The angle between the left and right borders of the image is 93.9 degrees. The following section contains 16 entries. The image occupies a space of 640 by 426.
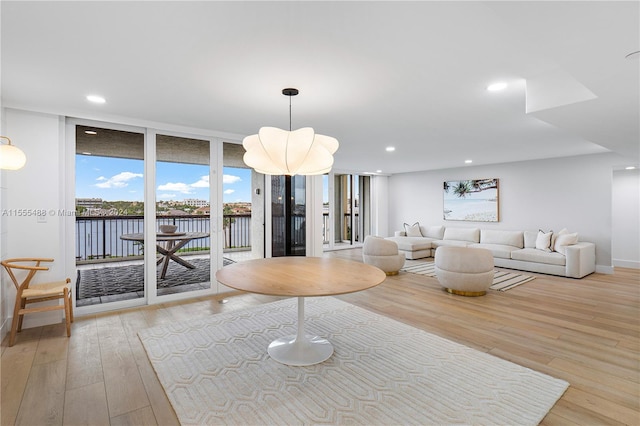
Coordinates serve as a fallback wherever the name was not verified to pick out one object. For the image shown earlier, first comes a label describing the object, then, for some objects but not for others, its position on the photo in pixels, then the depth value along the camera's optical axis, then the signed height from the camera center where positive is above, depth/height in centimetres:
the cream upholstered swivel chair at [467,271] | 415 -84
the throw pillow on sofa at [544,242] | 590 -61
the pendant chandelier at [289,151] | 242 +53
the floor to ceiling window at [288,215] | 490 -3
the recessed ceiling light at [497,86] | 257 +111
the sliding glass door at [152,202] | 384 +16
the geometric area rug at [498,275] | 478 -117
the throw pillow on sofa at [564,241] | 555 -56
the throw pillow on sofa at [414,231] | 823 -52
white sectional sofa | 532 -75
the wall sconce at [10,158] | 241 +48
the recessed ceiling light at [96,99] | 290 +114
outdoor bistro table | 414 -43
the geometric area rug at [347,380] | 178 -119
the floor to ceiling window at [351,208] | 960 +15
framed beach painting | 730 +30
